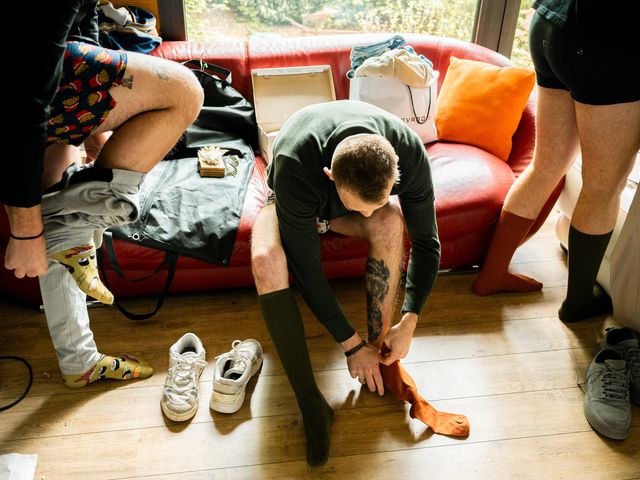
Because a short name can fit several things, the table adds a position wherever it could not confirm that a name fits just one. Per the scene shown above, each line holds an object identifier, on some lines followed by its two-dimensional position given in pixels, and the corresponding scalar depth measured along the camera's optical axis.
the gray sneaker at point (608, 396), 1.59
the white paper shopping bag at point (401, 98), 2.33
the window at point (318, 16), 2.73
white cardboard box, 2.40
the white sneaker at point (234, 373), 1.64
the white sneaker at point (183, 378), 1.62
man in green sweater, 1.34
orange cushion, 2.29
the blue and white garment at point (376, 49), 2.42
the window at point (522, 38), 2.94
